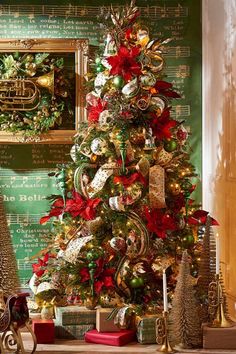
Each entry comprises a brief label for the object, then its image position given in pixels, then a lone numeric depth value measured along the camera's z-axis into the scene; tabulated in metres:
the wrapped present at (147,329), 4.64
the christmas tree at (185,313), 4.44
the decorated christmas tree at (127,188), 4.86
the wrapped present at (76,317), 4.82
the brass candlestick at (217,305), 4.48
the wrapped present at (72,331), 4.84
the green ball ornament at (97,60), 5.10
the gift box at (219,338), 4.45
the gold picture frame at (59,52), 6.14
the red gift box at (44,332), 4.71
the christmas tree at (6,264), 4.88
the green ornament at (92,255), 4.81
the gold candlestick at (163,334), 4.35
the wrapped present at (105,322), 4.73
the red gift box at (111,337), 4.66
